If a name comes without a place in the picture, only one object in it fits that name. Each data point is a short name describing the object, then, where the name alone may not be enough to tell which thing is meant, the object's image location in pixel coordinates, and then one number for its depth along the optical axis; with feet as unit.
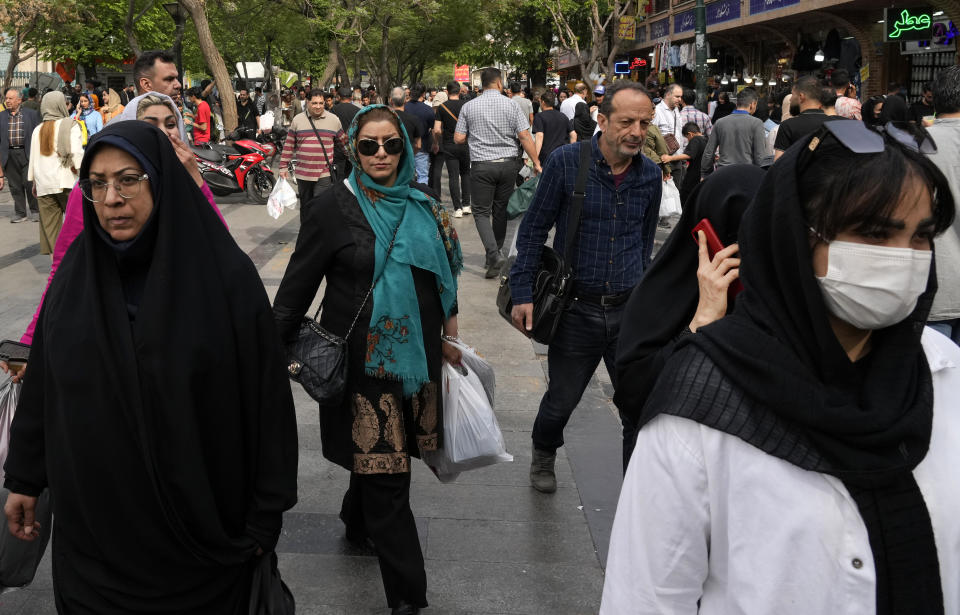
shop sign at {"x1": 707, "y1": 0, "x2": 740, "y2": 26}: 92.79
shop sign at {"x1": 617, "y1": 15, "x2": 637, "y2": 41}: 123.34
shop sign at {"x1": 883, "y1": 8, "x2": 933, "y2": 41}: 59.72
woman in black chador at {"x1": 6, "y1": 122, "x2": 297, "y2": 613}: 7.67
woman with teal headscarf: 11.46
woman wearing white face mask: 4.98
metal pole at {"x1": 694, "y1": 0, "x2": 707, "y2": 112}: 62.42
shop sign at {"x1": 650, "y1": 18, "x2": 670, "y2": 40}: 121.08
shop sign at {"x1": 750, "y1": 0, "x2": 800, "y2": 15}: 79.73
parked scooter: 48.93
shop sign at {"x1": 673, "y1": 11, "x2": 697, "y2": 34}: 108.17
